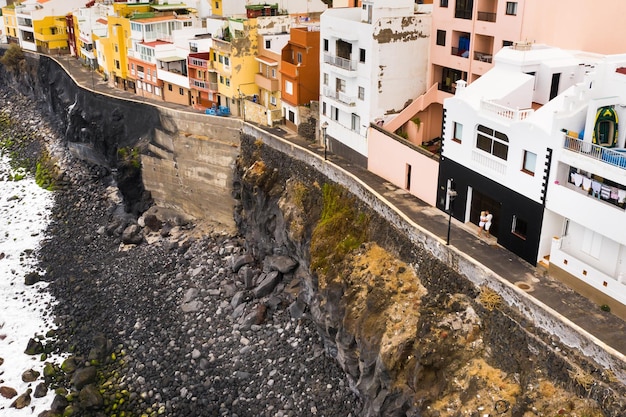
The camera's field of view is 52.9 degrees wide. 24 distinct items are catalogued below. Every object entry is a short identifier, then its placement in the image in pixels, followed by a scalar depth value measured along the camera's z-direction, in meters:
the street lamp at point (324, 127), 46.71
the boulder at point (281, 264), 46.72
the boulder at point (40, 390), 41.94
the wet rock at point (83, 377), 42.03
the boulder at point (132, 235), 57.97
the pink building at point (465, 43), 37.31
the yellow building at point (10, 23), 101.62
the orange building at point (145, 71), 69.88
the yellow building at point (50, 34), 95.31
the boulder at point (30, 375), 43.28
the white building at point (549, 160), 28.14
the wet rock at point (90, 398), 40.16
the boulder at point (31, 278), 54.38
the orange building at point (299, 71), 54.28
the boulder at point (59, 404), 40.28
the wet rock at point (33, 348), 45.88
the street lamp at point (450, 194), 32.28
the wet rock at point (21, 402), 41.32
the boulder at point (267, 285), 46.50
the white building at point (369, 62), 44.31
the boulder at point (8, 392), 42.25
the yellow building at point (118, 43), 75.50
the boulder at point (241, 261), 50.31
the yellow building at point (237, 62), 59.72
